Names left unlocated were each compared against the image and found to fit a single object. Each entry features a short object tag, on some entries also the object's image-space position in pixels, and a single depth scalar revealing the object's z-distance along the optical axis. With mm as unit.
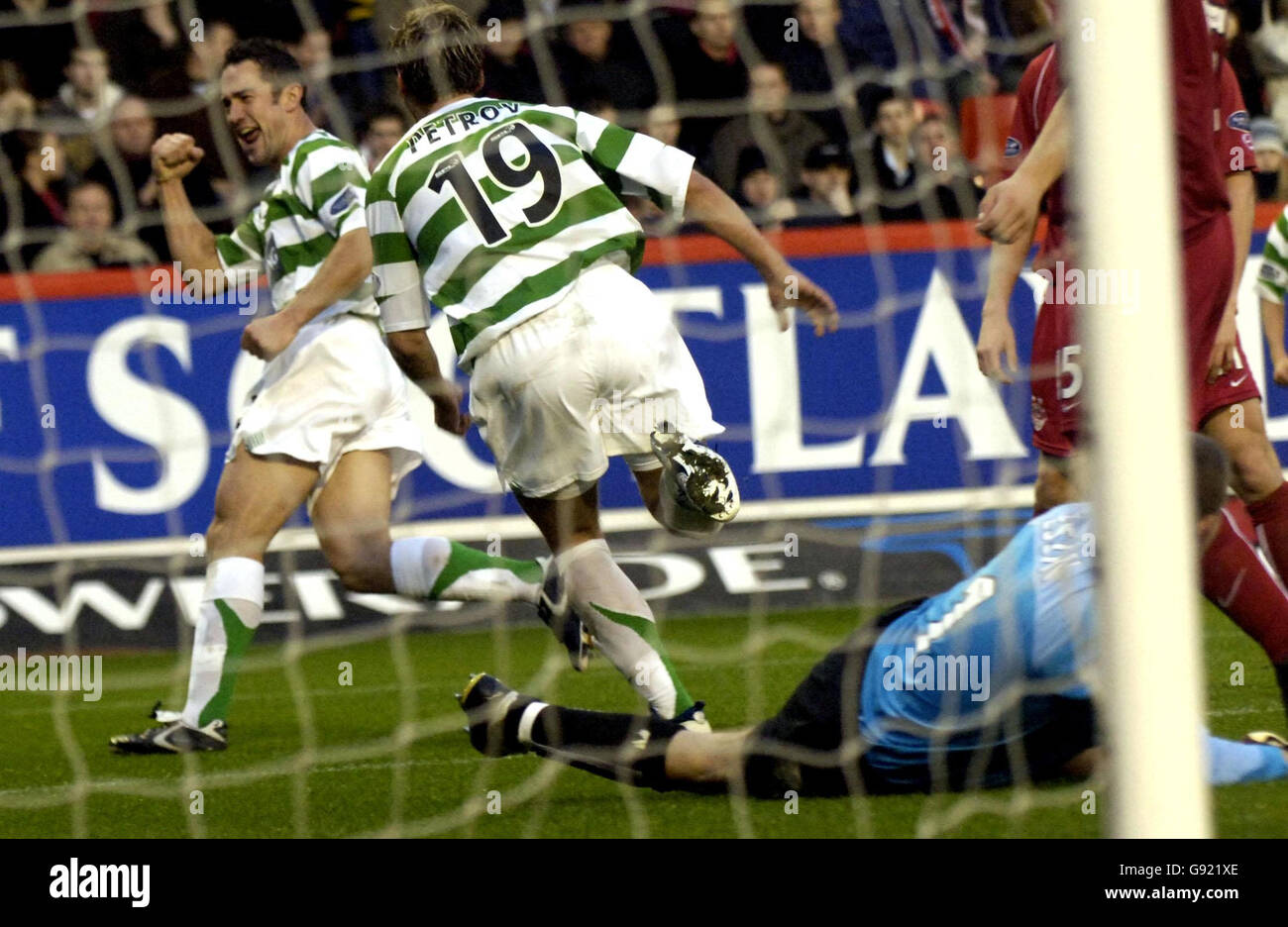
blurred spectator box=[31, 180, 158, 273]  13891
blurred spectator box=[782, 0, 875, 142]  14516
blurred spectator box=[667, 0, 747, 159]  14657
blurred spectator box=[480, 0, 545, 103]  14727
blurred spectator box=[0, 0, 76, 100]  15469
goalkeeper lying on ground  6637
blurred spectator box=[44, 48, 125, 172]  14508
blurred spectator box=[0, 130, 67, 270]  14148
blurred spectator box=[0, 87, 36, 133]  14703
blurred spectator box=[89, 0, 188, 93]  15172
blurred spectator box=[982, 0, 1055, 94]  14305
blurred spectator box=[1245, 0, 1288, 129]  15102
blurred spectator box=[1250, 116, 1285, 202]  14727
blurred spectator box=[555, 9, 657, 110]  14687
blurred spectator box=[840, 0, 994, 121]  14281
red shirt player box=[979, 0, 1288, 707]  7820
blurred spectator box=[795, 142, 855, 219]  14312
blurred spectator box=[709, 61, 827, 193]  14383
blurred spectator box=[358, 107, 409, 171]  14008
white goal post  4266
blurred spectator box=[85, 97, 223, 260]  14477
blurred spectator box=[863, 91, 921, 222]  14187
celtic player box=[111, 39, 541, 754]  9523
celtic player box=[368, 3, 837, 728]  7961
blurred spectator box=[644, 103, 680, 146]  14594
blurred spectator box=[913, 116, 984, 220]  14094
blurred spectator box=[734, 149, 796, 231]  14094
